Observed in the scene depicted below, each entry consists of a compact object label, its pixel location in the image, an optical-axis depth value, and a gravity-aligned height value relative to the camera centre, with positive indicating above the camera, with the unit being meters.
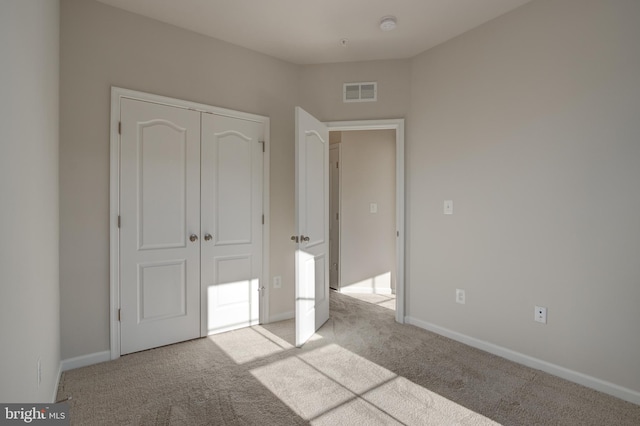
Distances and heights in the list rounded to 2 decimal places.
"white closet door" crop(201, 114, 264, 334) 3.04 -0.09
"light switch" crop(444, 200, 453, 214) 3.09 +0.03
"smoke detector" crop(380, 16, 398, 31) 2.70 +1.50
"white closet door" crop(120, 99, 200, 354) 2.64 -0.12
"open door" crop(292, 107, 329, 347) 2.84 -0.14
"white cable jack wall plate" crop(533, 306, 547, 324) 2.46 -0.76
